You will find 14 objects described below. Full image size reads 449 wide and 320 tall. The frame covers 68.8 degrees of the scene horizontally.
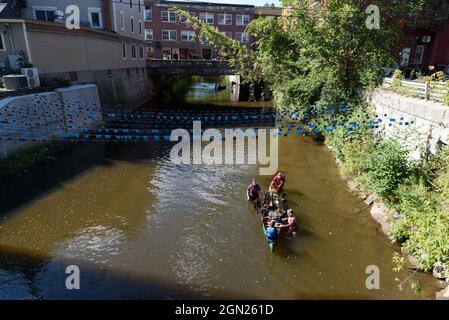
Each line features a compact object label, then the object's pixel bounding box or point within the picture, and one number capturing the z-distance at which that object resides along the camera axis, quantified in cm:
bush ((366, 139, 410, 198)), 1259
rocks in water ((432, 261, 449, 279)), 942
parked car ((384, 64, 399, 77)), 2100
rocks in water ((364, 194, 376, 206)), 1423
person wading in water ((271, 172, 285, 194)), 1491
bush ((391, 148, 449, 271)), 888
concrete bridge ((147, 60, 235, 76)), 4034
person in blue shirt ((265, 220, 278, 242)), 1119
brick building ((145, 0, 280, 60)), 5634
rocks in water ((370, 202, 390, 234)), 1229
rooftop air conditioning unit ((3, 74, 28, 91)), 1829
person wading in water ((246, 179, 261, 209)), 1424
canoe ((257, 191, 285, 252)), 1130
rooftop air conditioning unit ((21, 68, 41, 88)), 2019
